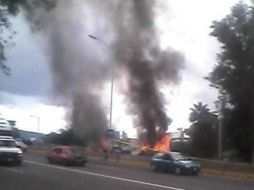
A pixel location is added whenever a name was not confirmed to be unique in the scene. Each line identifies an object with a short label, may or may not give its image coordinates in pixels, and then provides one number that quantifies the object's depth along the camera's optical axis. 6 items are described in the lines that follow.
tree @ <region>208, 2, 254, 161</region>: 48.34
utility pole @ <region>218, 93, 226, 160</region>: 50.84
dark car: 34.56
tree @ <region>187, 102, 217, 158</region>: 59.37
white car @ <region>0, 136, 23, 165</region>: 32.62
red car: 38.41
